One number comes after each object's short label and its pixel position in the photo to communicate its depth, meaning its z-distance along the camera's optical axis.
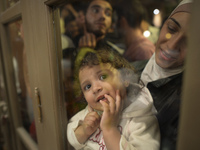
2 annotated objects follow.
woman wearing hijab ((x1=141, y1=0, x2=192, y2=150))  0.32
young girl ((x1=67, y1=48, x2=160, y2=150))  0.40
